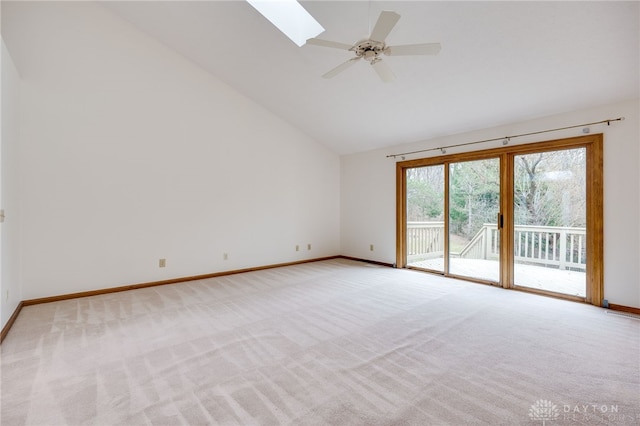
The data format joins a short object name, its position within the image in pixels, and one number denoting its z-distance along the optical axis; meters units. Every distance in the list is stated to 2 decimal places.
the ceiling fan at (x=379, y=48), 2.23
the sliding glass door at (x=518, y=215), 3.61
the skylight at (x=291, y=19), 3.46
